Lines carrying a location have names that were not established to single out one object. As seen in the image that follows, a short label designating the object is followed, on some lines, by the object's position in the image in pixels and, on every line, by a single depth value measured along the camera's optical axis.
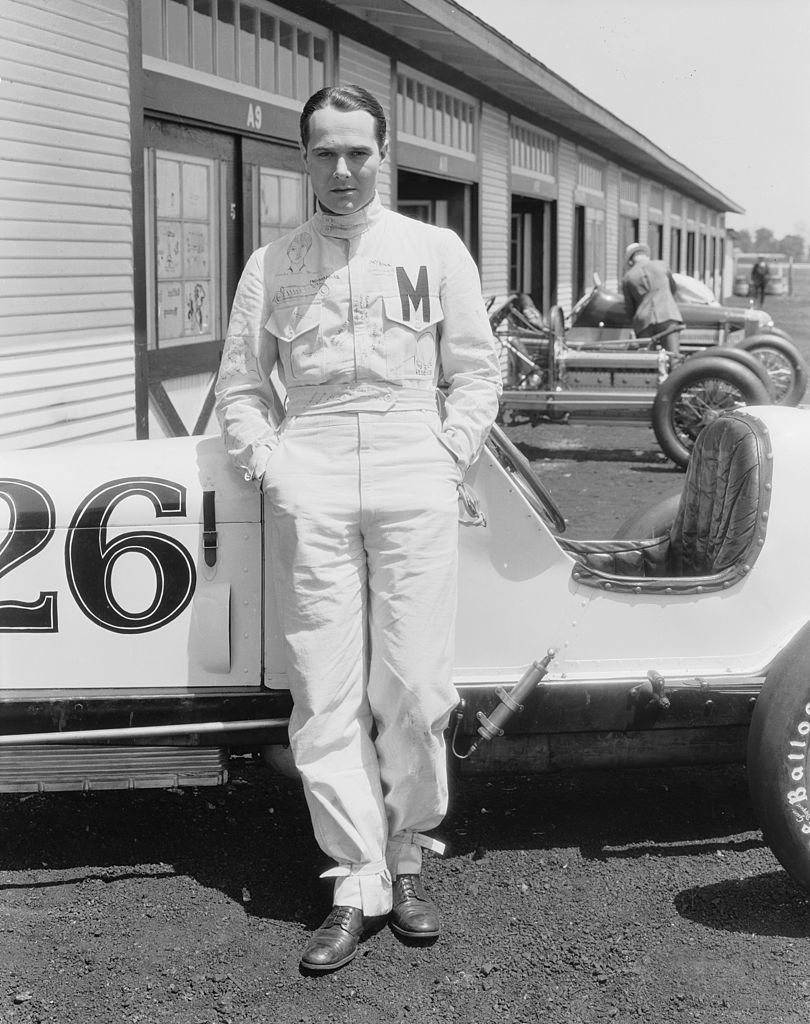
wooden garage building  7.25
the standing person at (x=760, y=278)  46.75
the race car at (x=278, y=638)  3.29
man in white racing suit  3.12
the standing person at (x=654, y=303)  12.88
